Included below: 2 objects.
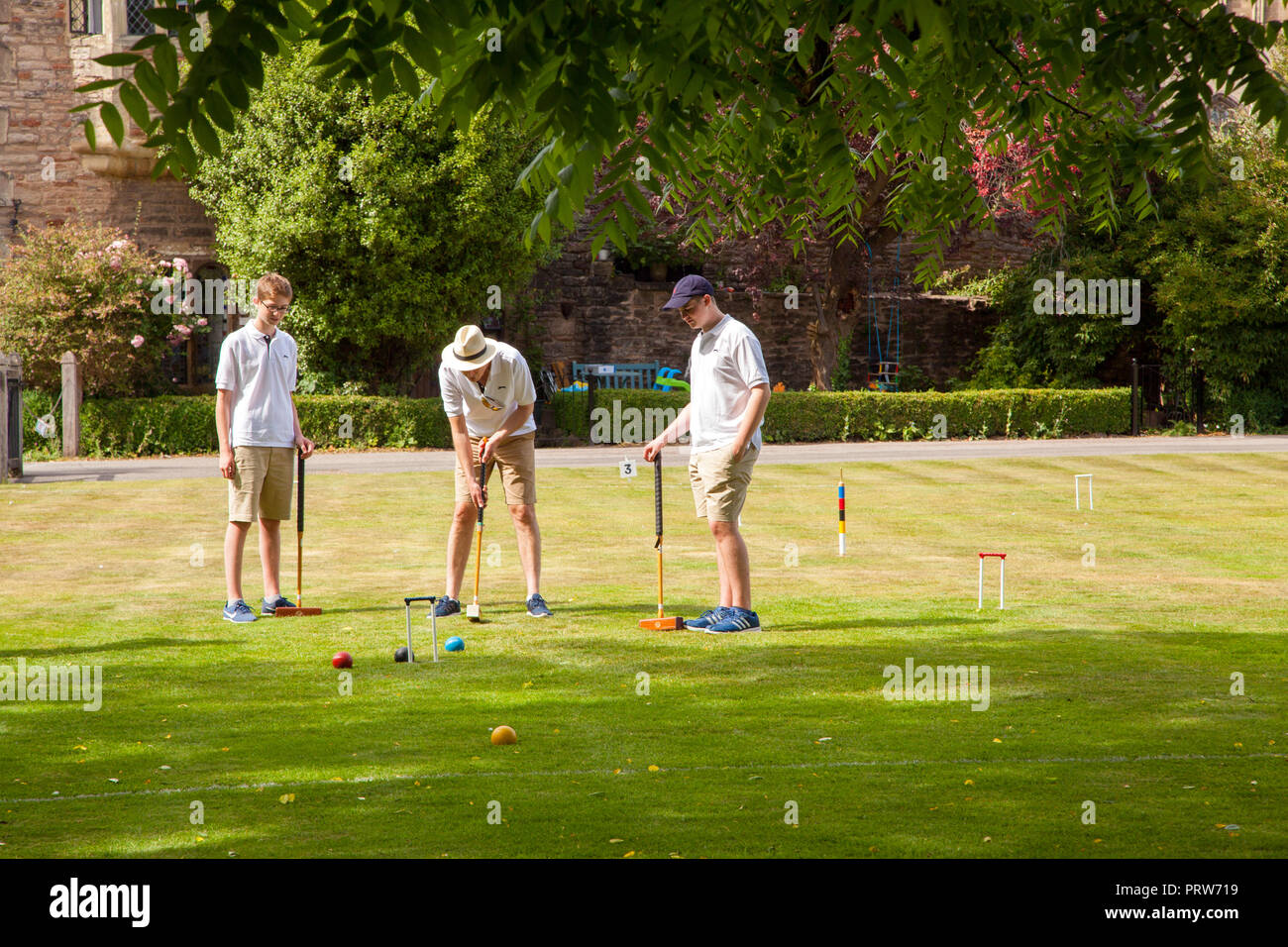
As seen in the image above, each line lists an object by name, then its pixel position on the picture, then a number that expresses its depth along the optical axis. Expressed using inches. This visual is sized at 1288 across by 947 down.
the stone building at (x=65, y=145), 997.8
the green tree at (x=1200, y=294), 1098.7
